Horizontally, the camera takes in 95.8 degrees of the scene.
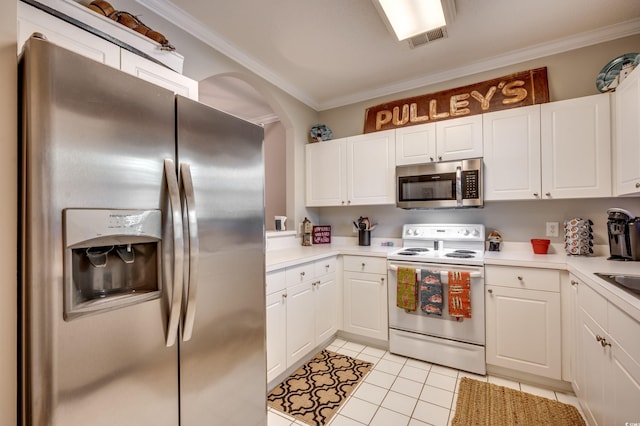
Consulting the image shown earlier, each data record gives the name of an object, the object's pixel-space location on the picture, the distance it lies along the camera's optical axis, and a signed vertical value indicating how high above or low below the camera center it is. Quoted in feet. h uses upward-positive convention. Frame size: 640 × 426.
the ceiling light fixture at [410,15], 5.98 +4.34
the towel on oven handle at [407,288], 7.73 -2.05
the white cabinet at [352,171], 9.52 +1.50
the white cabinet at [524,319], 6.43 -2.51
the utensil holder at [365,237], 10.27 -0.86
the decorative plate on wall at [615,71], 6.34 +3.20
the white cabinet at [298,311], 6.59 -2.54
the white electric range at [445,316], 7.14 -2.75
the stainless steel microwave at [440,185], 7.99 +0.80
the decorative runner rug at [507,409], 5.53 -4.02
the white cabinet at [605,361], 3.54 -2.22
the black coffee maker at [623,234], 5.95 -0.51
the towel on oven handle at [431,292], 7.42 -2.07
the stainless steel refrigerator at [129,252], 2.39 -0.39
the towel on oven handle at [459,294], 7.07 -2.03
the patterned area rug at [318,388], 5.97 -4.07
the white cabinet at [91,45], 3.21 +2.19
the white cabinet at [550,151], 6.79 +1.53
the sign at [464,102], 7.98 +3.42
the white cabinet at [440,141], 8.18 +2.13
